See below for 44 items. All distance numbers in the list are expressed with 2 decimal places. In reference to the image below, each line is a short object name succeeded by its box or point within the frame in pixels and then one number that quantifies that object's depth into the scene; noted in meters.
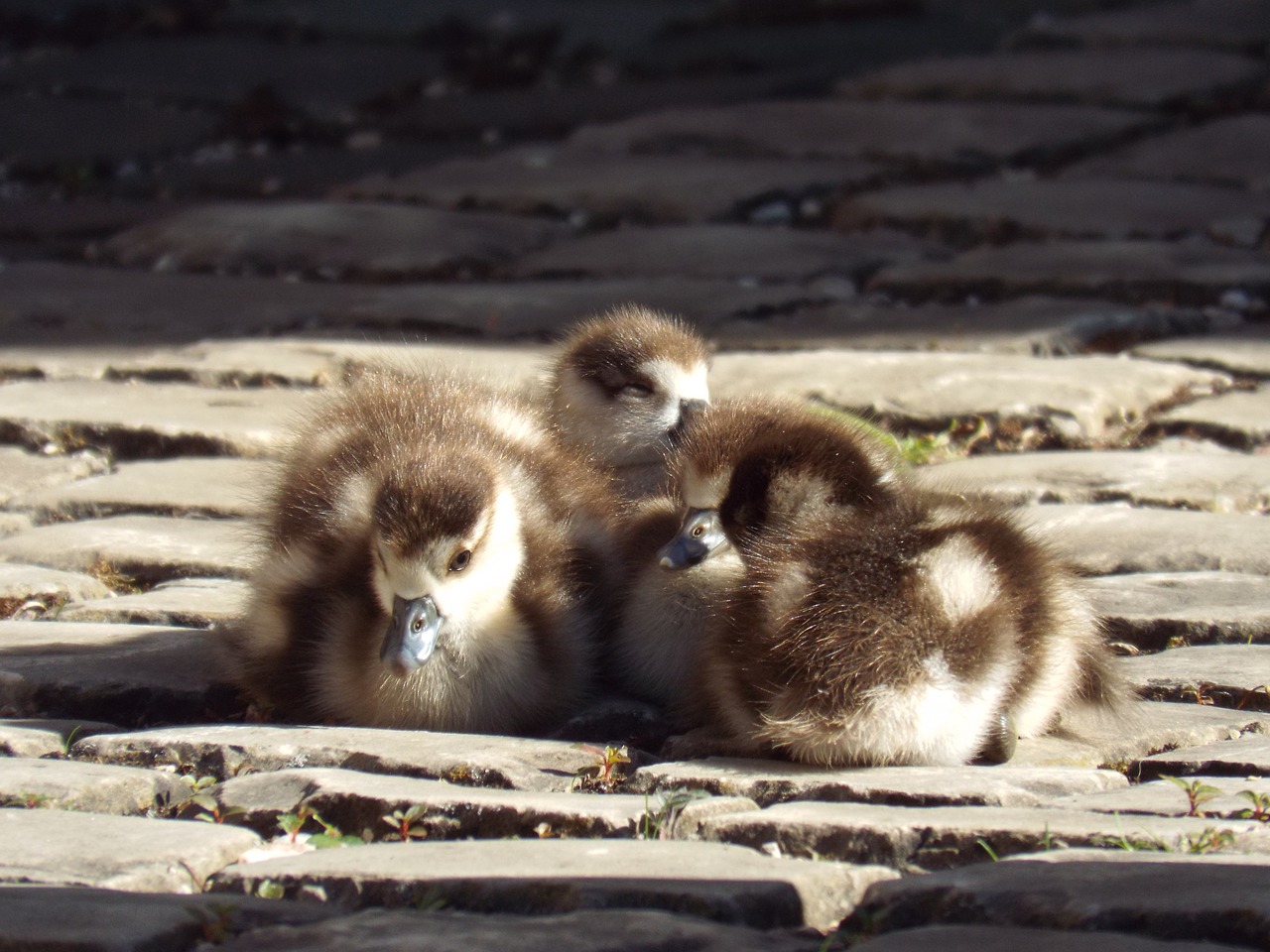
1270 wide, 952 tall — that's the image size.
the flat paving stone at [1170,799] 4.62
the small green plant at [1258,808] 4.54
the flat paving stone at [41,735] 5.46
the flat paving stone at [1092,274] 10.87
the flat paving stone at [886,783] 4.84
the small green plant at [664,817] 4.65
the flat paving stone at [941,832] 4.38
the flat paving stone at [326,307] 10.62
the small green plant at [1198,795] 4.63
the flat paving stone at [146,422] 8.80
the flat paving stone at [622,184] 13.50
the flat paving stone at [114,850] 4.23
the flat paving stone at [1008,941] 3.67
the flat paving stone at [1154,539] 7.06
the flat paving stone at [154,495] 7.99
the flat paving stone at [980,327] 10.12
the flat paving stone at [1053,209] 12.20
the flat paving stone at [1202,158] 13.64
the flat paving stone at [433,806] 4.67
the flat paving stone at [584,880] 4.05
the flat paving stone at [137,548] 7.38
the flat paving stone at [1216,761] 4.98
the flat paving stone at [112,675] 6.00
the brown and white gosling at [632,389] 7.94
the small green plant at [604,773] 5.19
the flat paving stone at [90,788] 4.89
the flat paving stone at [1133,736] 5.39
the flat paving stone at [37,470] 8.30
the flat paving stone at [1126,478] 7.82
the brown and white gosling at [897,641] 5.25
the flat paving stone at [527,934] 3.75
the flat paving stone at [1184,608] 6.39
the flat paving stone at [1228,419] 8.64
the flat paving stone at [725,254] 11.75
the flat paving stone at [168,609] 6.90
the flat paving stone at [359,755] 5.16
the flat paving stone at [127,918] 3.71
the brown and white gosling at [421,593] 5.70
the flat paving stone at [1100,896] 3.78
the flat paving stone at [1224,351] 9.59
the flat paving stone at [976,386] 8.91
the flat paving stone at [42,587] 7.02
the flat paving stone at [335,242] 12.23
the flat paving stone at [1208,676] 5.74
